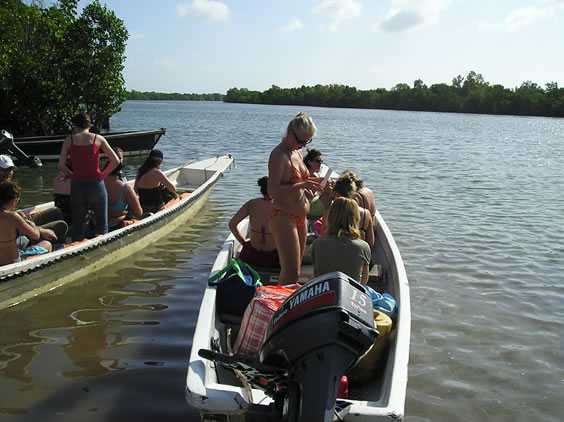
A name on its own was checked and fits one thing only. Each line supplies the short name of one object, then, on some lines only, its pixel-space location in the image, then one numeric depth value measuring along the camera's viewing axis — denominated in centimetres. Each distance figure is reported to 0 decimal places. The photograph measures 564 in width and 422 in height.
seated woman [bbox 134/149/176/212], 790
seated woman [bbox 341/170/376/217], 568
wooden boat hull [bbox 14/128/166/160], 1614
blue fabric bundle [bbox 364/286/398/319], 388
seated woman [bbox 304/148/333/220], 709
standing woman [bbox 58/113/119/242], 603
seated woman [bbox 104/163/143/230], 715
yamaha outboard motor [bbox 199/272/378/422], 247
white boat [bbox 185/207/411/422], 271
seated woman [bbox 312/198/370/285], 383
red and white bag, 336
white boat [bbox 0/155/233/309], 536
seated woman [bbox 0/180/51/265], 505
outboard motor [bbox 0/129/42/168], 1034
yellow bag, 343
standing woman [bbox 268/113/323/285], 392
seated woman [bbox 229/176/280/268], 543
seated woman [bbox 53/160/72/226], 686
